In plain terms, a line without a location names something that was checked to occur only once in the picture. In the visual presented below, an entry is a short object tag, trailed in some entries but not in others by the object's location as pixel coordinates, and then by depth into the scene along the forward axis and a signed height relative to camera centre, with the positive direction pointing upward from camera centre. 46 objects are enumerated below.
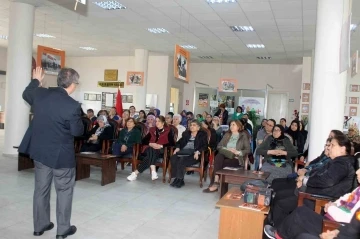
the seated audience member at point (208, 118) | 8.64 -0.27
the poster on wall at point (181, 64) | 7.50 +0.97
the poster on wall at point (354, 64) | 4.52 +0.70
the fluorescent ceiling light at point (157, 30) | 9.54 +2.09
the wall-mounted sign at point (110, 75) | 15.33 +1.22
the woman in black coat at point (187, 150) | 5.72 -0.75
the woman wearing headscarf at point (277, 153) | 5.11 -0.62
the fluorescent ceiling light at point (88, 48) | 13.18 +2.05
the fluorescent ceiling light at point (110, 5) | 7.45 +2.14
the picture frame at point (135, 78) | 11.91 +0.88
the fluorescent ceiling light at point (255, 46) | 10.90 +2.08
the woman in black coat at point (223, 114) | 10.84 -0.17
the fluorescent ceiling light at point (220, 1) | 6.79 +2.13
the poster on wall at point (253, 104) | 13.74 +0.27
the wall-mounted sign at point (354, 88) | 12.11 +1.00
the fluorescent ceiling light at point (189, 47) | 11.62 +2.04
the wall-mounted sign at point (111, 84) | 15.27 +0.82
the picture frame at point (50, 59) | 7.93 +0.95
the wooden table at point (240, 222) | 3.00 -0.99
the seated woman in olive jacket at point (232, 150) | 5.52 -0.65
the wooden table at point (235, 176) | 4.50 -0.87
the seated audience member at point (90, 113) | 9.25 -0.32
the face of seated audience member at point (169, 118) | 8.12 -0.30
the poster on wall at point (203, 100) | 14.90 +0.33
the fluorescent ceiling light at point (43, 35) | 11.18 +2.07
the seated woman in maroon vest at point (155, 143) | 6.02 -0.68
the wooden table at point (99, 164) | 5.48 -1.01
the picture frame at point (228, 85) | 11.75 +0.82
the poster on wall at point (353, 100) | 12.09 +0.58
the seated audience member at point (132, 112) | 10.05 -0.25
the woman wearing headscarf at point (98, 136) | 6.84 -0.68
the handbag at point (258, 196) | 3.18 -0.79
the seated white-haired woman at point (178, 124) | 7.07 -0.37
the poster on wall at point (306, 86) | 11.99 +0.96
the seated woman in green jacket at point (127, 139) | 6.31 -0.66
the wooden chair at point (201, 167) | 5.71 -1.00
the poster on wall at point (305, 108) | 12.02 +0.19
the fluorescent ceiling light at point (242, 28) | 8.77 +2.10
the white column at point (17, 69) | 7.69 +0.61
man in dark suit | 3.00 -0.39
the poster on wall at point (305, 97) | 11.93 +0.57
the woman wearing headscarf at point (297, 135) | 7.15 -0.46
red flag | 11.10 -0.07
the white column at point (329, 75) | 4.66 +0.54
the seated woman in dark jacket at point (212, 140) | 6.13 -0.57
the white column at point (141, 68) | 12.70 +1.32
